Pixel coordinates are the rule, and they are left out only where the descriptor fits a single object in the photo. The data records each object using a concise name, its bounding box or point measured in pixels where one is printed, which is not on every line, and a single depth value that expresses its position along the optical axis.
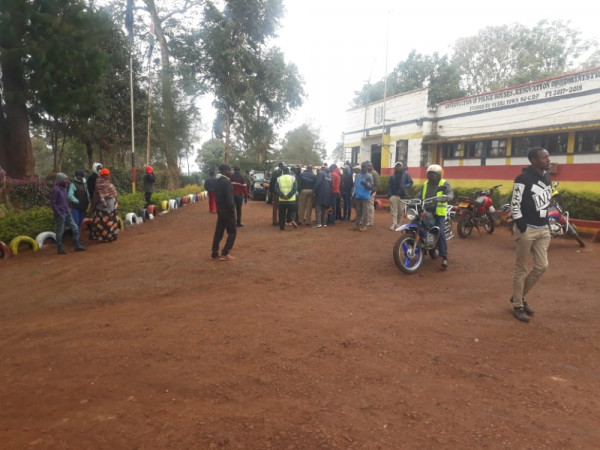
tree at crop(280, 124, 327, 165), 52.82
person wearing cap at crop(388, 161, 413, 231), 10.46
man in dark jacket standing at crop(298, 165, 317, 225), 11.62
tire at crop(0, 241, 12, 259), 8.20
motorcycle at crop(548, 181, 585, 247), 8.52
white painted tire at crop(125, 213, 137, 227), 12.62
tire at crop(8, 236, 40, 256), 8.40
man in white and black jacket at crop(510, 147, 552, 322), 4.77
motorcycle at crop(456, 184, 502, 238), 10.21
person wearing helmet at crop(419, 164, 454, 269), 6.99
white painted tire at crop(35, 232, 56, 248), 8.92
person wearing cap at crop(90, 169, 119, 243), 9.16
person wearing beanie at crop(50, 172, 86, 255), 8.19
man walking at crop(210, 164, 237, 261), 7.56
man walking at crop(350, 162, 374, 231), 10.41
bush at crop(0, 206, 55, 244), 8.59
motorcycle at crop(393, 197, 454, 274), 6.76
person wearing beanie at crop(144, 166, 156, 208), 14.76
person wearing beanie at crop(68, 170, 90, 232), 8.88
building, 14.34
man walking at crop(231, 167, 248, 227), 11.61
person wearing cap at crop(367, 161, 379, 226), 10.64
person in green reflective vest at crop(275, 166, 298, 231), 10.63
